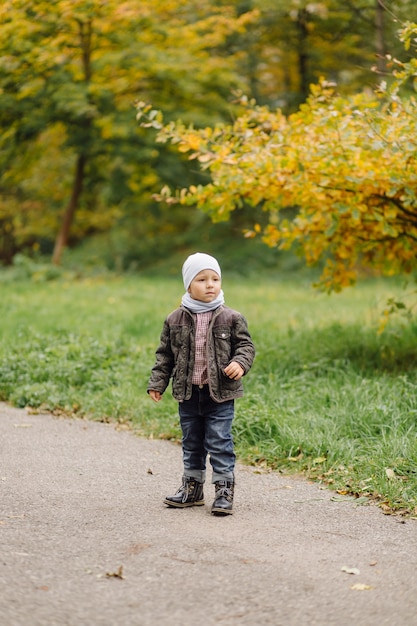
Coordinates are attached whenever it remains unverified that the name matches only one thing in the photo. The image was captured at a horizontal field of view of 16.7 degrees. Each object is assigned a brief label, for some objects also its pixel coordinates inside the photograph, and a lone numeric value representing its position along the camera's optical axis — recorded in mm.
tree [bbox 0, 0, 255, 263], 28588
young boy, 7667
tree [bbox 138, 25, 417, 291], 10826
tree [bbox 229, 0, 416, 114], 31597
